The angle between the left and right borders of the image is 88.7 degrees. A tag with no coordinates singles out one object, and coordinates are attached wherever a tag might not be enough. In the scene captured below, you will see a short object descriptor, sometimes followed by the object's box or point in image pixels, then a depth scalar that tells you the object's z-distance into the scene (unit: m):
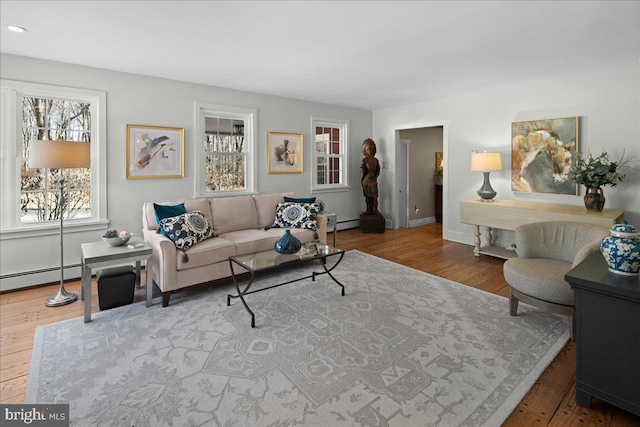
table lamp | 4.64
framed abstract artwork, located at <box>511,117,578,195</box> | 4.28
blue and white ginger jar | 1.69
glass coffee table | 2.85
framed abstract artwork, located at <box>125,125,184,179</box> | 4.07
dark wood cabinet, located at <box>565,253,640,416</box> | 1.58
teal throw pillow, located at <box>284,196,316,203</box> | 4.74
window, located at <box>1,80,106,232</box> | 3.42
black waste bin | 2.93
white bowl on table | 3.07
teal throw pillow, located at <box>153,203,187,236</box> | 3.59
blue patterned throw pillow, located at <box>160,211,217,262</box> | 3.25
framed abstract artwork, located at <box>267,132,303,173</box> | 5.36
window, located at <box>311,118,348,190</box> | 6.12
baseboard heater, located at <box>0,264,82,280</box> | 3.45
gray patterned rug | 1.74
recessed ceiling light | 2.71
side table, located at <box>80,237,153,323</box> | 2.74
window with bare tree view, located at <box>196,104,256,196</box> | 4.68
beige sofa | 3.13
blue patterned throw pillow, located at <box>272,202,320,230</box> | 4.35
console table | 3.68
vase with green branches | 3.72
